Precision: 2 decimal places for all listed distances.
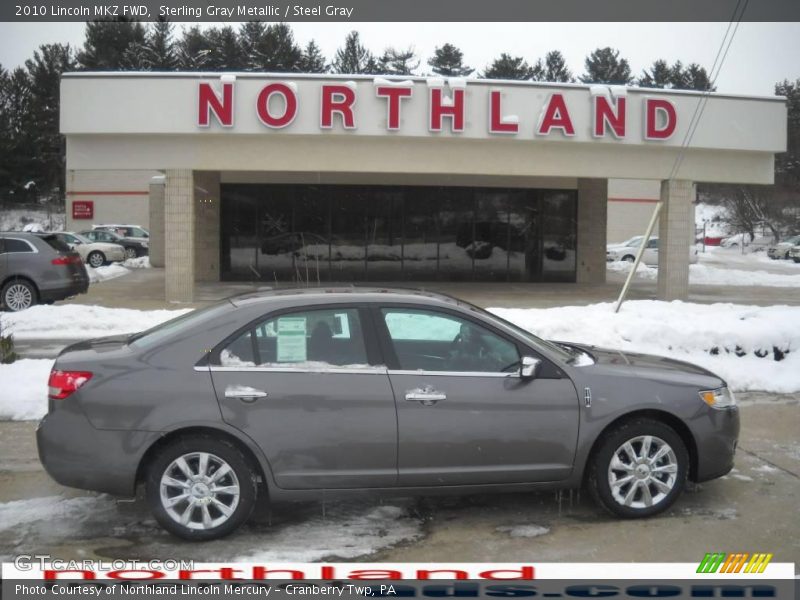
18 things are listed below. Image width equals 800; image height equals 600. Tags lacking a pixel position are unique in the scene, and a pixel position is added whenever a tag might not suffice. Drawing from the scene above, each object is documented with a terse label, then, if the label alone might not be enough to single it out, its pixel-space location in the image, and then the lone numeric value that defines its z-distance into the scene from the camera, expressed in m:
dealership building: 18.66
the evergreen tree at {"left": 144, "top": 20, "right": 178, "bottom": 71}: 54.94
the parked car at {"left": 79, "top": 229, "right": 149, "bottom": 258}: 36.42
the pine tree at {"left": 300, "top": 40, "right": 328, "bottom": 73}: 57.28
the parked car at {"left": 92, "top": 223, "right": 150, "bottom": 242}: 40.66
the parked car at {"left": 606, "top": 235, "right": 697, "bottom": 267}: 34.00
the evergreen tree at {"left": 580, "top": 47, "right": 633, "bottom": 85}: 65.38
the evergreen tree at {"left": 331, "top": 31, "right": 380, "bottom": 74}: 60.84
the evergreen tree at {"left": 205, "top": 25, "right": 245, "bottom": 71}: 53.84
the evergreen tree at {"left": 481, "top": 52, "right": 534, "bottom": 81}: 60.19
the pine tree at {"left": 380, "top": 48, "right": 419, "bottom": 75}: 60.50
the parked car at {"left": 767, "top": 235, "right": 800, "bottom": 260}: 44.12
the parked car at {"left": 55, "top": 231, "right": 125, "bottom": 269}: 33.88
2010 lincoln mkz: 5.16
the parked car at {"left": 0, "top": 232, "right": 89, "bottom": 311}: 16.07
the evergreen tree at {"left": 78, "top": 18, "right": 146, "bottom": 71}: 54.75
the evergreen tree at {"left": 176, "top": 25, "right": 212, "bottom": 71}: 55.34
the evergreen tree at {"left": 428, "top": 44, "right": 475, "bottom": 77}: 61.06
